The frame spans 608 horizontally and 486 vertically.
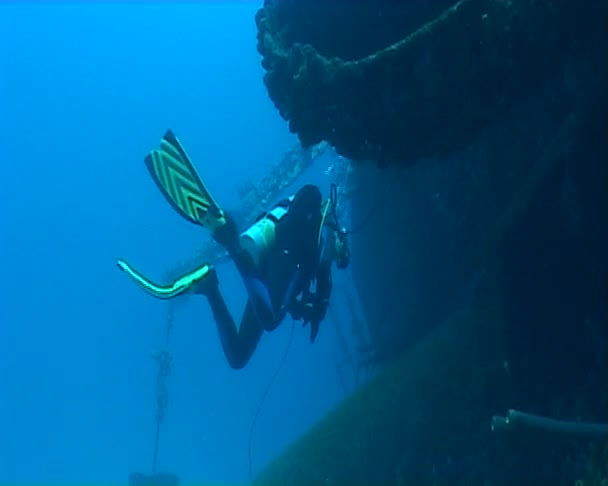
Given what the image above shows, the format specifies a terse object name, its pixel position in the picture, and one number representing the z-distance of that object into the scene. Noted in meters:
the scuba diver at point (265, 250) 6.20
